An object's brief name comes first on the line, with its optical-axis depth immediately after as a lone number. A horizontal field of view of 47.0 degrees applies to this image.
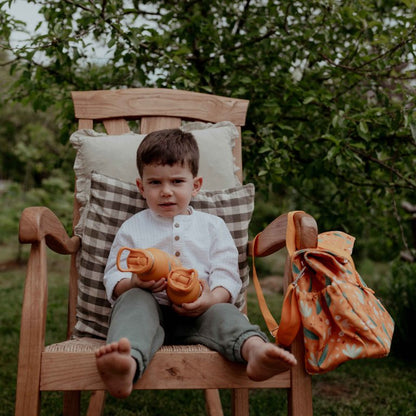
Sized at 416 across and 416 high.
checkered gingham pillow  1.48
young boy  1.00
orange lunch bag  1.06
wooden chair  1.08
